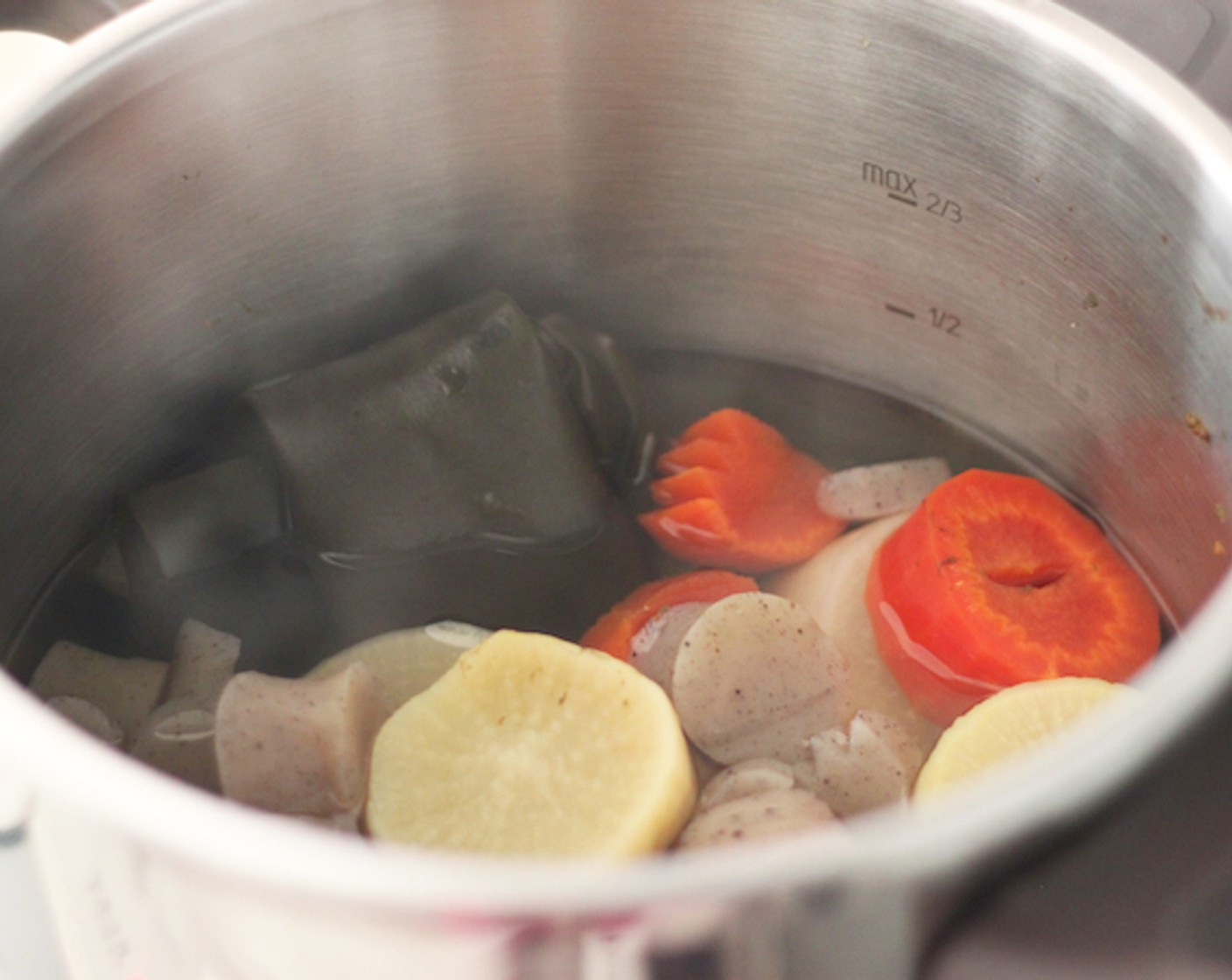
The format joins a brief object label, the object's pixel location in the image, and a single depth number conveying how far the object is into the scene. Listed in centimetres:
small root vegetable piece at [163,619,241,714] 53
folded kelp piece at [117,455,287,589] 54
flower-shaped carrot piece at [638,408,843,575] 55
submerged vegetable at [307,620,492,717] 52
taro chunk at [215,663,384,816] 49
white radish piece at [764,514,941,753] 52
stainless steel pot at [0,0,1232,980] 49
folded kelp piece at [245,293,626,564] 54
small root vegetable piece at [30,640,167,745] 52
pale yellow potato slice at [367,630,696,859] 46
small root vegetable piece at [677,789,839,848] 46
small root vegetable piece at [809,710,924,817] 49
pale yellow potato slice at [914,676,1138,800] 48
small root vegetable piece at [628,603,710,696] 52
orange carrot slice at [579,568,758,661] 53
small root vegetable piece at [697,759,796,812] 48
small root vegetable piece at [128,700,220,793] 50
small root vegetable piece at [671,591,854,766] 50
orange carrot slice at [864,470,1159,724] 51
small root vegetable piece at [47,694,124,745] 51
